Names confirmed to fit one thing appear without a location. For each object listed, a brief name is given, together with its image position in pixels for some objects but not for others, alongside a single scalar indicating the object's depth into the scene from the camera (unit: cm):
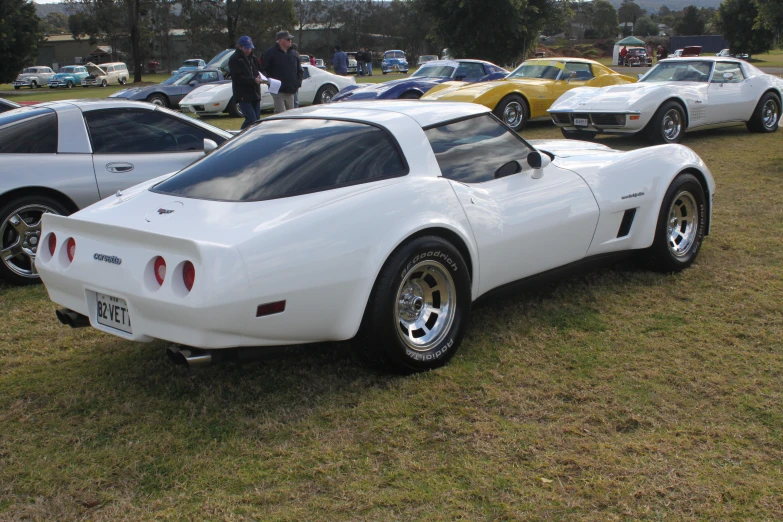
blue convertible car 1438
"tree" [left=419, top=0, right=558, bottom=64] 2455
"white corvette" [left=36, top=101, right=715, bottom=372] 315
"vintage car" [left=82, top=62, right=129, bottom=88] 4722
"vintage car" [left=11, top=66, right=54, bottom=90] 4703
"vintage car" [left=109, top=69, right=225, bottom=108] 1898
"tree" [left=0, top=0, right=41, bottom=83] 4094
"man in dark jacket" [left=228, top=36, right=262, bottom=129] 1030
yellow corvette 1255
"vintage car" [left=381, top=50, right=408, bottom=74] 5246
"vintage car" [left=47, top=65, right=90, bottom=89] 4650
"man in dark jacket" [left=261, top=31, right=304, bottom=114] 1103
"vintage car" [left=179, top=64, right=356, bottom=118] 1728
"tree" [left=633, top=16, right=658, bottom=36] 10812
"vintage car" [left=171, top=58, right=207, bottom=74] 4099
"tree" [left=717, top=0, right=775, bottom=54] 4669
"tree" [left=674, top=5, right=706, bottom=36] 8106
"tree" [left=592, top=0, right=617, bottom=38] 9694
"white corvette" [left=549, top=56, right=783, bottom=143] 1062
